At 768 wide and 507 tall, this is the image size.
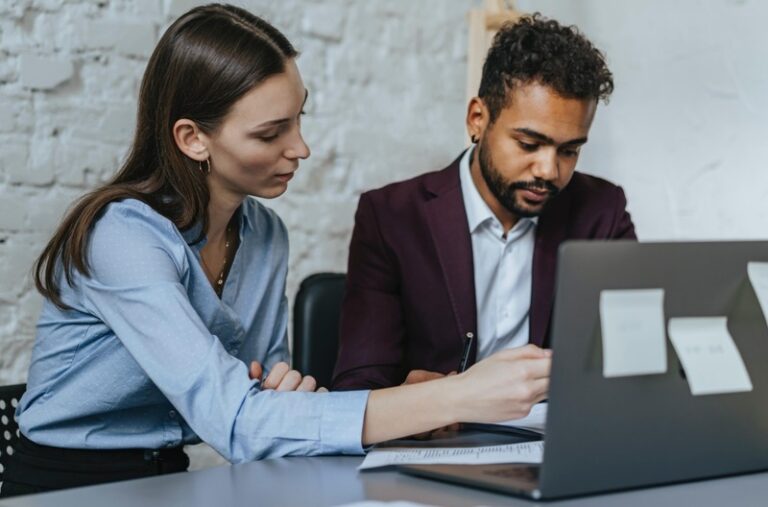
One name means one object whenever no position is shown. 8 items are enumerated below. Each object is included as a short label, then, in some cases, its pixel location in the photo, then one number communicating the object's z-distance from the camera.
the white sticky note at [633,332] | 1.02
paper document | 1.20
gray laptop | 1.01
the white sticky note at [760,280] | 1.16
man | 1.96
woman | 1.29
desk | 1.06
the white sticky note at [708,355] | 1.10
